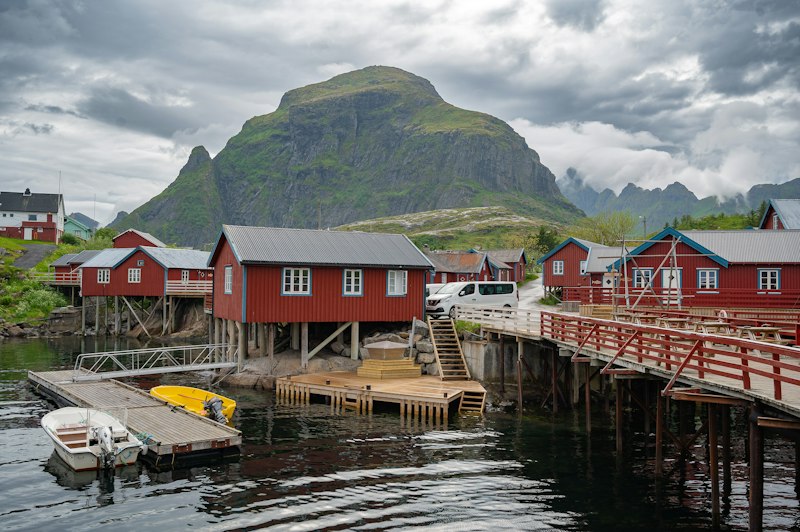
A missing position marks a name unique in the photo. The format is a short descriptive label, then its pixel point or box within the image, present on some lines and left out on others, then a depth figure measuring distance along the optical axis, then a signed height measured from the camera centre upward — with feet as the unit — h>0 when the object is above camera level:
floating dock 64.49 -14.98
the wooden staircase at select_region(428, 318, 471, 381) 102.78 -10.01
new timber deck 86.99 -14.22
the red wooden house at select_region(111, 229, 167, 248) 272.72 +22.02
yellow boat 76.74 -14.42
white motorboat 61.62 -14.89
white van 124.67 -0.93
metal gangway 100.73 -13.20
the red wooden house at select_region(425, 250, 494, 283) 233.14 +8.89
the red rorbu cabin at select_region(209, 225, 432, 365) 106.42 +2.30
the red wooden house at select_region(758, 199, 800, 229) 171.61 +21.70
